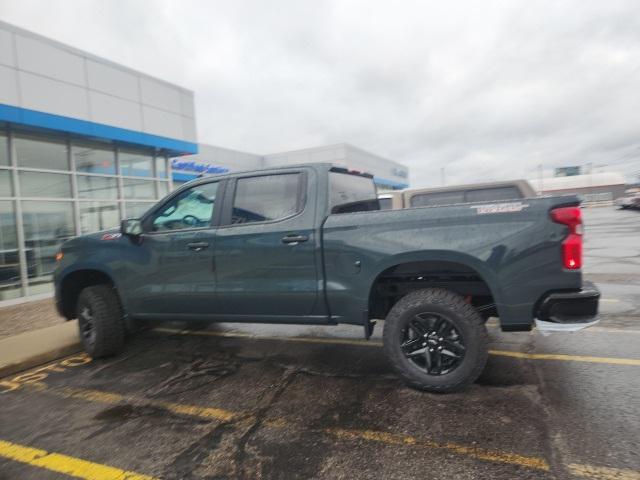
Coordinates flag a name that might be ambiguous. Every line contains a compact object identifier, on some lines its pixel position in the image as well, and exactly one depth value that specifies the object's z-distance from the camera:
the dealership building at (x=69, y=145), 8.98
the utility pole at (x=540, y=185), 89.81
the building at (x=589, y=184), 84.62
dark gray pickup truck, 3.01
